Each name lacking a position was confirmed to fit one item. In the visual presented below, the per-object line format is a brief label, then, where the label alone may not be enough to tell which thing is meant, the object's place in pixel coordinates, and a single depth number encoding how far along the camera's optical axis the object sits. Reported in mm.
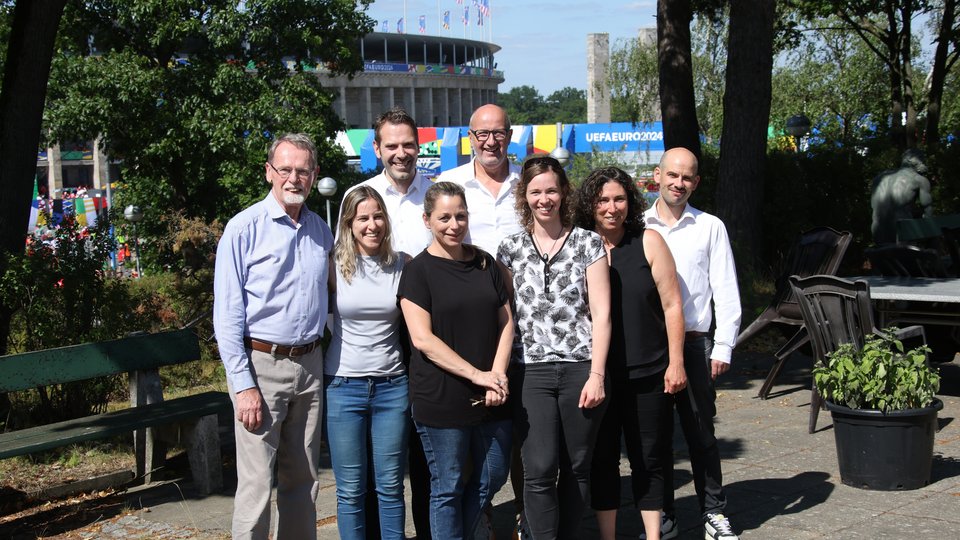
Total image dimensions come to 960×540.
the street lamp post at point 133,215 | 12762
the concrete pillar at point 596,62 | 80812
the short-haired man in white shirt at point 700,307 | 4770
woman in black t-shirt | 4145
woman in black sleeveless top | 4422
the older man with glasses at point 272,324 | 4109
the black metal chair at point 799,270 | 8094
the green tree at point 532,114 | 180625
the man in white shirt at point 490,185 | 4715
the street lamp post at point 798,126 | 20219
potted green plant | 5477
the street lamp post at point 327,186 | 24188
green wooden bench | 5613
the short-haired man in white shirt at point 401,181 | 4605
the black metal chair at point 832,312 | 6418
